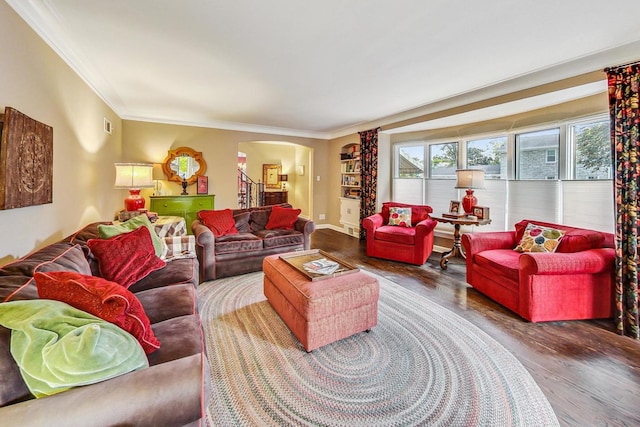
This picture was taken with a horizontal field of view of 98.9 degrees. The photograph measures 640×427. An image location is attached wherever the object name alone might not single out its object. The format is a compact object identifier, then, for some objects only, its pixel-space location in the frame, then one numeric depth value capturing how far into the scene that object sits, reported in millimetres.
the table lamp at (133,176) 3650
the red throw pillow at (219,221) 3646
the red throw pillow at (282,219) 4184
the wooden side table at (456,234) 3699
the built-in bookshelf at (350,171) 6156
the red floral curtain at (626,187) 2273
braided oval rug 1459
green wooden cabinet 4910
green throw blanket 810
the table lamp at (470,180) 3746
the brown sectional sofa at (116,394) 759
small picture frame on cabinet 5418
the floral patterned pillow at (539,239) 2771
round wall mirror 5160
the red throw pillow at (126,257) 1931
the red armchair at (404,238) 3937
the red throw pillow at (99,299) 1097
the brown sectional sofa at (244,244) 3301
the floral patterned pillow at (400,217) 4446
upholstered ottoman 1940
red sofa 2352
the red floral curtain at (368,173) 5387
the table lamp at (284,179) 9422
